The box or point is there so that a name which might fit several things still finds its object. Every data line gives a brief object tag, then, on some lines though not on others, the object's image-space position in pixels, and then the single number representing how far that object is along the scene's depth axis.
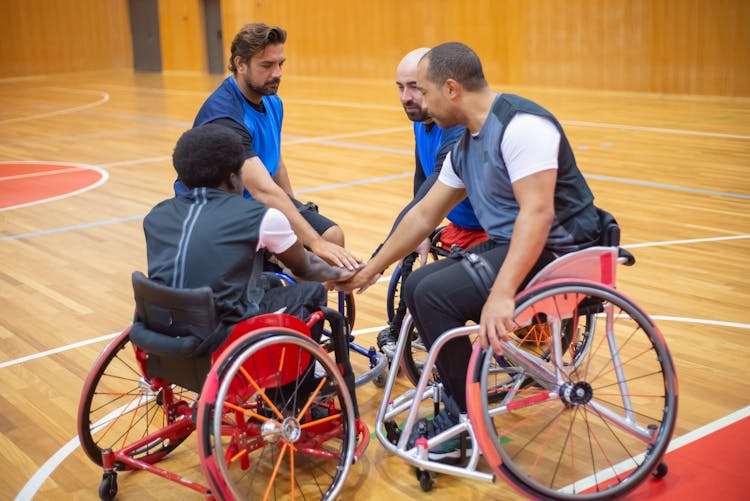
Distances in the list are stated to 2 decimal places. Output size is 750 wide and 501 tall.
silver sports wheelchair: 2.29
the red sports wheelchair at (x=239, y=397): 2.23
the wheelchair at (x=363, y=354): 3.11
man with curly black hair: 2.34
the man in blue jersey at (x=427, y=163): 3.20
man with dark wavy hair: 3.30
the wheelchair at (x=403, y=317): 3.14
